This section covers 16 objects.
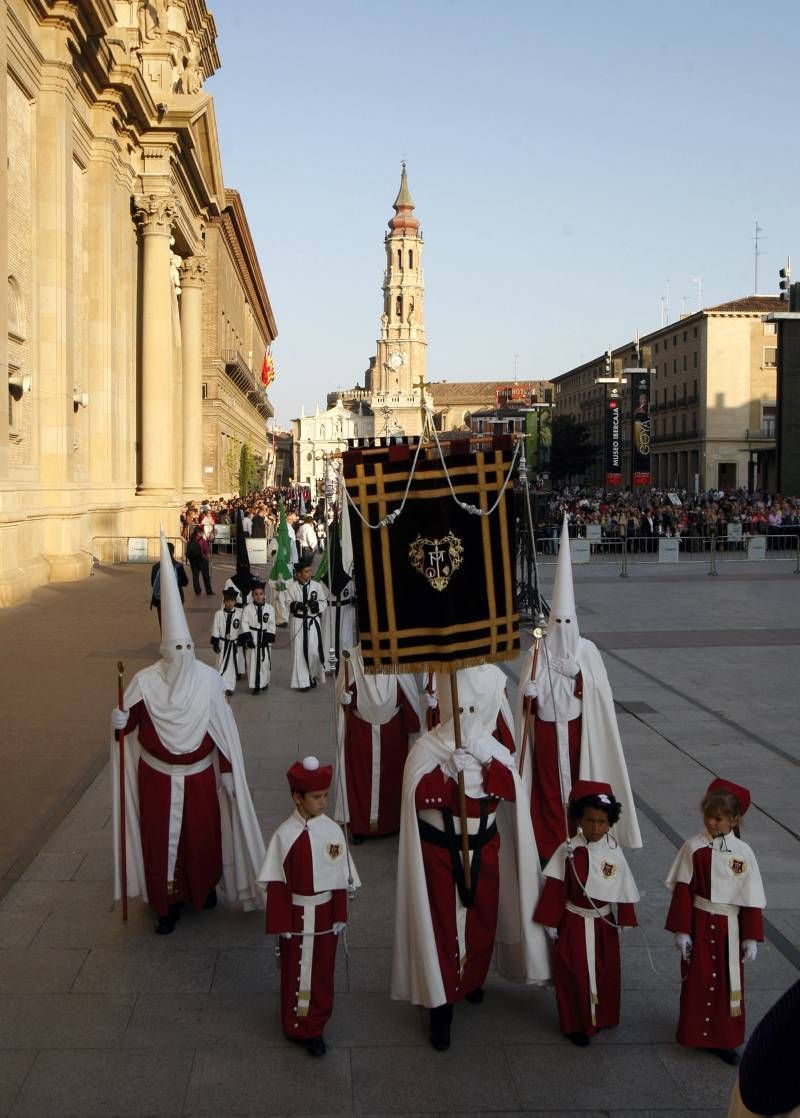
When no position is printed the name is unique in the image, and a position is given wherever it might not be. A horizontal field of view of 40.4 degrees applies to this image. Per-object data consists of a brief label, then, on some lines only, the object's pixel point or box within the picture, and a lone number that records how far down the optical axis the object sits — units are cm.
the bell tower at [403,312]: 15338
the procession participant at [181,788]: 615
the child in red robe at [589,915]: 496
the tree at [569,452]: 9312
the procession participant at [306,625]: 1329
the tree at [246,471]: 6462
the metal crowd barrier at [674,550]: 3222
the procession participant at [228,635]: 1243
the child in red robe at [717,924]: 481
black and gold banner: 514
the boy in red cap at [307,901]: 490
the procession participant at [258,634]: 1255
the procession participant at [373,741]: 786
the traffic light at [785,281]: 3102
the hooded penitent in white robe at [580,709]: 699
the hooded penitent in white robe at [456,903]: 496
